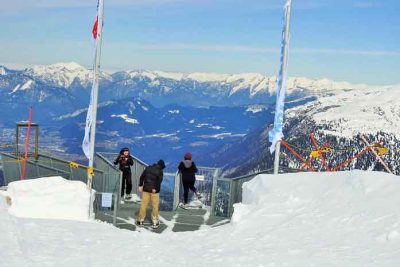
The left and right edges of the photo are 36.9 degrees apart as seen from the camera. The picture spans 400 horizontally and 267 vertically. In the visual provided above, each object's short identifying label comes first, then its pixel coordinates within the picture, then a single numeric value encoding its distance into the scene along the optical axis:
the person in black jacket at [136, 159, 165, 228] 14.62
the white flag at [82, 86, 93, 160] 14.69
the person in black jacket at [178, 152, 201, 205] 17.08
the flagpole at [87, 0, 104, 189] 14.51
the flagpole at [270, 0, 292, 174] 15.97
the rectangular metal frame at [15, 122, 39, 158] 19.98
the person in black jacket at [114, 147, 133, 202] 17.48
